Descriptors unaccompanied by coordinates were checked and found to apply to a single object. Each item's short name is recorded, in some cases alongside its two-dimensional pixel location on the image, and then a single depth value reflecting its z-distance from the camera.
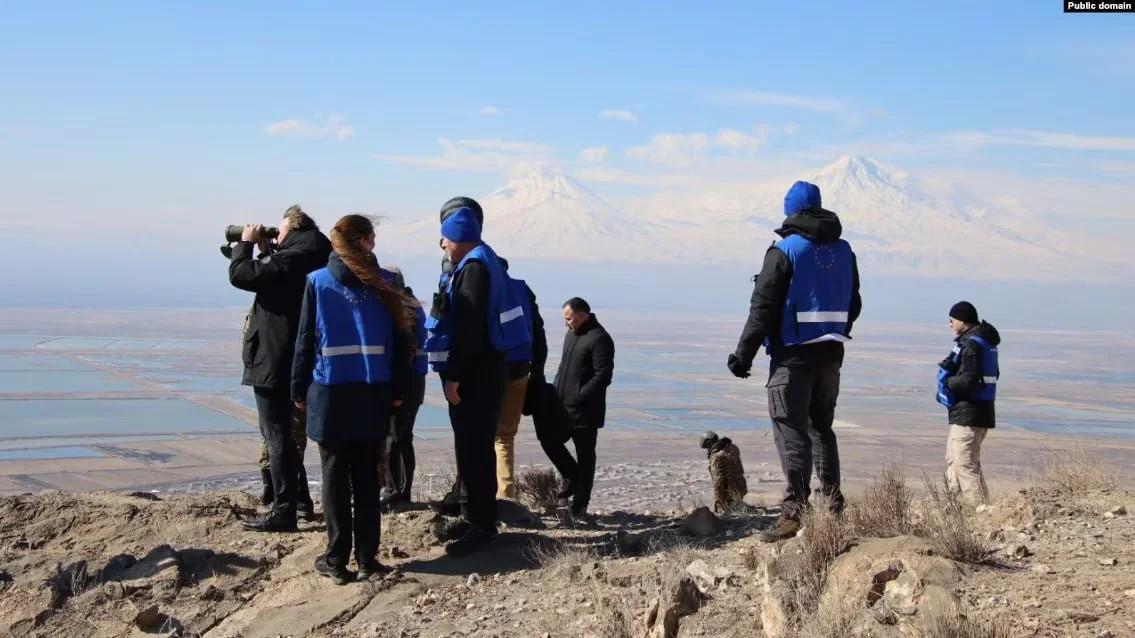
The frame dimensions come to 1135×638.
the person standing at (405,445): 7.41
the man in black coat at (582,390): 8.71
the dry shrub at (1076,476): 8.08
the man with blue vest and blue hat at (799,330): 6.58
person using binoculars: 7.18
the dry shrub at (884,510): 6.06
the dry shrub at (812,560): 5.23
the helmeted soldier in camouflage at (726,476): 9.38
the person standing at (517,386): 7.76
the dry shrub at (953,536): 5.60
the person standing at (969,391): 9.03
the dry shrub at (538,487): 9.52
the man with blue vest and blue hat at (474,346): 6.65
